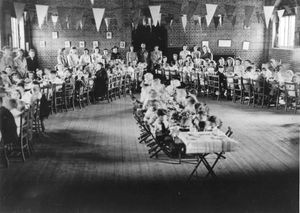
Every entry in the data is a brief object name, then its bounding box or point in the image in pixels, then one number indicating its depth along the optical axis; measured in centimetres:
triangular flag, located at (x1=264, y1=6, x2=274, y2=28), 1394
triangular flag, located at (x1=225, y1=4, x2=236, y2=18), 1464
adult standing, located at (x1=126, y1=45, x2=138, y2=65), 1828
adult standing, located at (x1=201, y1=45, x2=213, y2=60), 1864
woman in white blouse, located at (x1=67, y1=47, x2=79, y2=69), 1722
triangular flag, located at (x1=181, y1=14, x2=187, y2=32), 1878
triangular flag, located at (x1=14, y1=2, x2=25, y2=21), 1153
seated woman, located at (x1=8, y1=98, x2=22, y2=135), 700
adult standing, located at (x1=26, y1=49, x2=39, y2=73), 1688
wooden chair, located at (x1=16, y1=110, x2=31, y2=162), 704
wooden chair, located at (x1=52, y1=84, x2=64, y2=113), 1128
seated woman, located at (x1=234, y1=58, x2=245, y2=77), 1387
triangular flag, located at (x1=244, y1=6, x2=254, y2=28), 1480
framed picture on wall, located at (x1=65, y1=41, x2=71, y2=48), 2023
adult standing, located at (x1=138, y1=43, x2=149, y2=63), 1859
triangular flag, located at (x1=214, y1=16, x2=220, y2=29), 1964
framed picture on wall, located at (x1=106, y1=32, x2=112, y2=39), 2038
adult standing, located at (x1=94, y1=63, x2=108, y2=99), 1351
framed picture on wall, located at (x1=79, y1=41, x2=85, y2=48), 2030
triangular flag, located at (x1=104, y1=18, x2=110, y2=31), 2000
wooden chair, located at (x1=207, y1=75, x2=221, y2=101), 1398
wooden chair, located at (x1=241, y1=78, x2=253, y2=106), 1255
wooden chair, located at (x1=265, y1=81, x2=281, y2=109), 1215
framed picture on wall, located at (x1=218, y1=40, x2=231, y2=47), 2078
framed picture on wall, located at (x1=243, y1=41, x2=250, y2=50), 2070
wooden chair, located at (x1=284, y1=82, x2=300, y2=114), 1125
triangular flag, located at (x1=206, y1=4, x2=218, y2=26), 1410
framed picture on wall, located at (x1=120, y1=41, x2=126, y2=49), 2037
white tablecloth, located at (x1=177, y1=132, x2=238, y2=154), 586
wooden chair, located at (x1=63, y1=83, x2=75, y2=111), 1173
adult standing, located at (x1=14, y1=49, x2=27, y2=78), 1366
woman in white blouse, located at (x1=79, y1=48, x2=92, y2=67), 1686
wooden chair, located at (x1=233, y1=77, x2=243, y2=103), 1309
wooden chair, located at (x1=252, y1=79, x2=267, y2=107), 1236
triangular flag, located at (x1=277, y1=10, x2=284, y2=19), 1659
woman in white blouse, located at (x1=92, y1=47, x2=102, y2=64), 1714
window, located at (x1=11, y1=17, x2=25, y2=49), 1706
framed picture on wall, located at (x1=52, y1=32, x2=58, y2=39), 2004
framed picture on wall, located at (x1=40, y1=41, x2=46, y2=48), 2005
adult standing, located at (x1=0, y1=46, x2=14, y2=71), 1348
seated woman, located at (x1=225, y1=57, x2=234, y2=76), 1398
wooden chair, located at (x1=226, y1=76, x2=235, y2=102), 1346
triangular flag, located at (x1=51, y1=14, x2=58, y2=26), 1892
